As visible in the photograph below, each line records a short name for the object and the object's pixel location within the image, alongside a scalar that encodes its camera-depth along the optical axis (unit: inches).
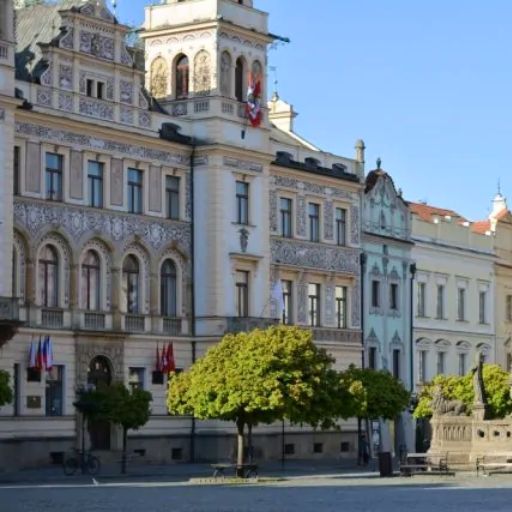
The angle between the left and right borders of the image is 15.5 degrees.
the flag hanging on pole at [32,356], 2536.9
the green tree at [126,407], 2503.7
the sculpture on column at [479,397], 2559.1
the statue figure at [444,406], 2556.6
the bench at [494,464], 2338.8
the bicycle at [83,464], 2470.5
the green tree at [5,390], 2244.1
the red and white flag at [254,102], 2935.5
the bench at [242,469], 2238.6
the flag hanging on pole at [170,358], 2787.9
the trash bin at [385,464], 2389.3
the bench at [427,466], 2341.2
